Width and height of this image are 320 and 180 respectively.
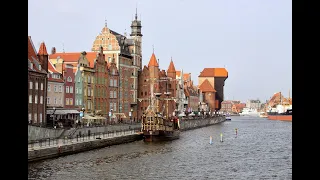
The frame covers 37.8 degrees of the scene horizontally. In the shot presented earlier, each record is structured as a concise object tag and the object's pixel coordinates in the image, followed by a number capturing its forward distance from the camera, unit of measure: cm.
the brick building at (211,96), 19588
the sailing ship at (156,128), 6761
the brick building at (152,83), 9962
